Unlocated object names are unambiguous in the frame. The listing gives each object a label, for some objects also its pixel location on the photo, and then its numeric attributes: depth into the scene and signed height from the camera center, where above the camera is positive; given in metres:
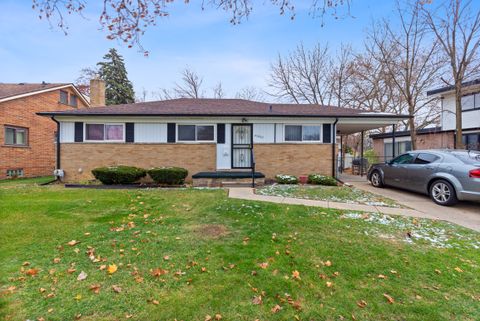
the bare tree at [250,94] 31.50 +8.09
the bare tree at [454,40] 10.84 +5.32
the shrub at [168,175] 9.78 -0.68
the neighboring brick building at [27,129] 13.64 +1.67
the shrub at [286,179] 10.45 -0.87
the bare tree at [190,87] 31.81 +8.96
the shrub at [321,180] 10.24 -0.88
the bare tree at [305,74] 25.02 +8.57
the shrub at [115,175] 9.48 -0.67
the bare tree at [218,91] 32.28 +8.57
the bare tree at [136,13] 3.34 +1.98
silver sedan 6.38 -0.43
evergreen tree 27.14 +8.61
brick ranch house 11.01 +0.83
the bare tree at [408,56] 14.43 +6.42
